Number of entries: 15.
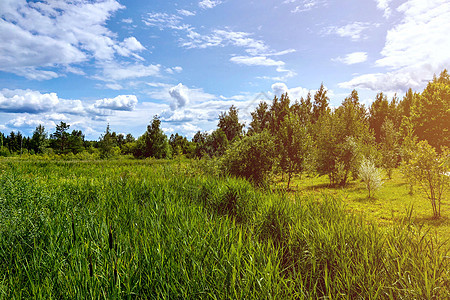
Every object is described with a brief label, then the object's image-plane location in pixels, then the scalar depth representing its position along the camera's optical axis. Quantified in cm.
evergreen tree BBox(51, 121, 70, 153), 5213
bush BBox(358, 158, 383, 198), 1554
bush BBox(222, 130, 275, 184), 1441
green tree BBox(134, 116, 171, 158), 3475
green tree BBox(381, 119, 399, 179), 2458
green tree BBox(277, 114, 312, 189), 1792
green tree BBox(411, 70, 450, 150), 2864
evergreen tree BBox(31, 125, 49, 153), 5155
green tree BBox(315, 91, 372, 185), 2017
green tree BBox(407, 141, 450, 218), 1127
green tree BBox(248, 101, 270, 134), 3080
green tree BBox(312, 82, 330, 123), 4388
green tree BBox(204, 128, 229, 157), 2686
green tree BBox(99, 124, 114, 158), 3884
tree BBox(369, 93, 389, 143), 4394
